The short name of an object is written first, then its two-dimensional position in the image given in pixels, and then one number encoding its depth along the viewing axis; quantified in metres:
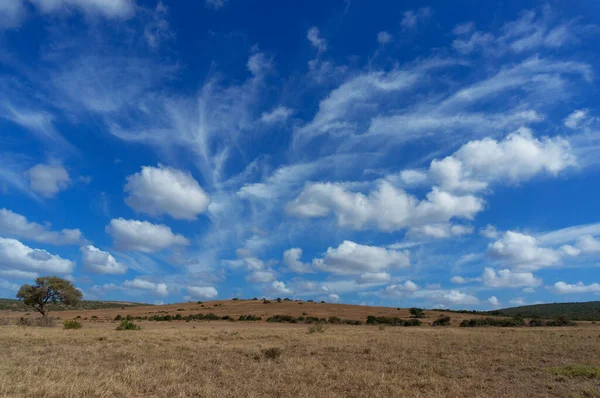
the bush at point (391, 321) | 53.61
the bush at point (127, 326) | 35.10
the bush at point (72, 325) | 35.72
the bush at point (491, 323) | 52.59
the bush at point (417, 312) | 69.99
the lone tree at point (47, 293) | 47.31
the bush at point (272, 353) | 18.27
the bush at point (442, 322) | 54.44
